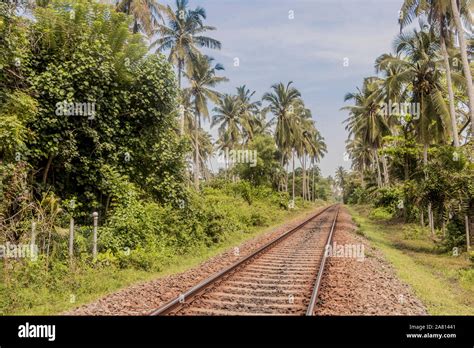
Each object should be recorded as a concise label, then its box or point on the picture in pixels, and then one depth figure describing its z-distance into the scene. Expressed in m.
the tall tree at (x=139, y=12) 20.80
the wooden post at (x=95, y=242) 9.35
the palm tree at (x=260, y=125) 57.59
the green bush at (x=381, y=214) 34.31
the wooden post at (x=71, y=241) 8.65
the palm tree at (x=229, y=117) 50.56
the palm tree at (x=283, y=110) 46.12
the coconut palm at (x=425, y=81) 20.28
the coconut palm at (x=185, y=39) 29.98
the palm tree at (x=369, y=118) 38.44
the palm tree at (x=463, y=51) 15.82
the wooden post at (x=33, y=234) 8.38
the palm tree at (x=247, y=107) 54.09
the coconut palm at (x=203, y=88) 35.25
